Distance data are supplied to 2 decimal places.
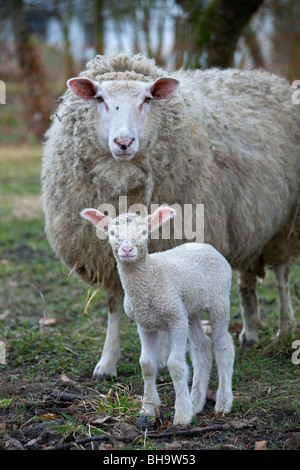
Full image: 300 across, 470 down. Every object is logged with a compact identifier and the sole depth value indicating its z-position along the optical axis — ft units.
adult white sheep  13.55
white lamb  10.46
